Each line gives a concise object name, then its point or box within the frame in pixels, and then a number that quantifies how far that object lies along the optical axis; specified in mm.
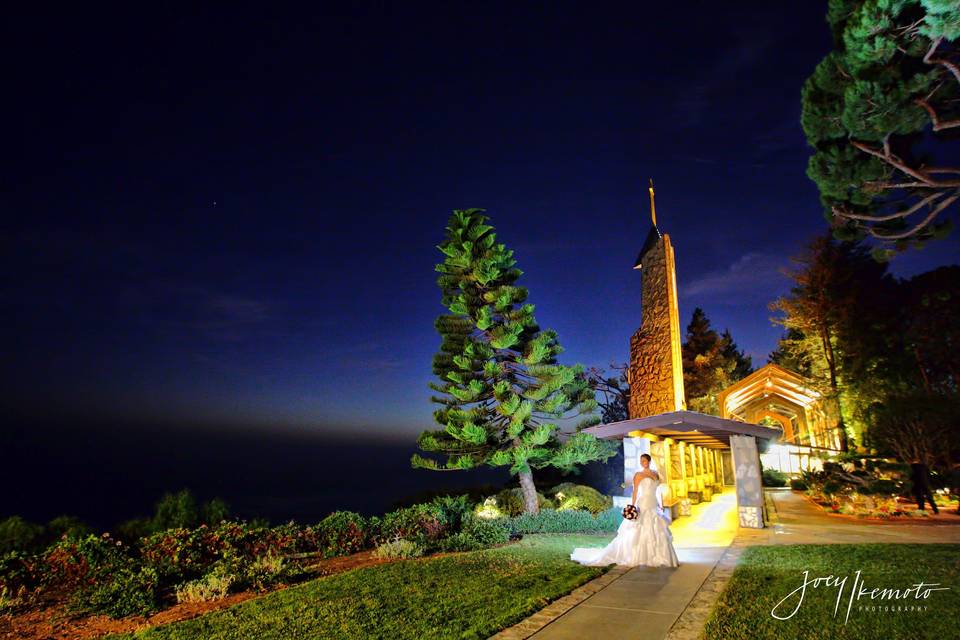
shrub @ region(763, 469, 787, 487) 23711
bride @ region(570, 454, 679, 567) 7344
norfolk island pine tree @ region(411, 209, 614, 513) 13719
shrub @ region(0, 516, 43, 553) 7312
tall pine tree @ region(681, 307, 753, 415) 30055
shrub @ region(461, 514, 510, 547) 9836
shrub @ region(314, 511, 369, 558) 8938
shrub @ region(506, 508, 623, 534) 11609
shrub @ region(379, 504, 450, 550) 9539
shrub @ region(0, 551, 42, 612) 6180
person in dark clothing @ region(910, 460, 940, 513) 11969
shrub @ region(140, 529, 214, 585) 6664
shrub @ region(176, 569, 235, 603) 5980
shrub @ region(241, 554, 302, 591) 6539
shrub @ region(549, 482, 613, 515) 14289
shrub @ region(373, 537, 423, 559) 8484
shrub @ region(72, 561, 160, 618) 5551
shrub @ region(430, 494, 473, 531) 10734
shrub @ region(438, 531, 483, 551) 9203
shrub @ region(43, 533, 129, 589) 6652
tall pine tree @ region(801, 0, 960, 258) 7234
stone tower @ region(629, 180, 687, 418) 15133
